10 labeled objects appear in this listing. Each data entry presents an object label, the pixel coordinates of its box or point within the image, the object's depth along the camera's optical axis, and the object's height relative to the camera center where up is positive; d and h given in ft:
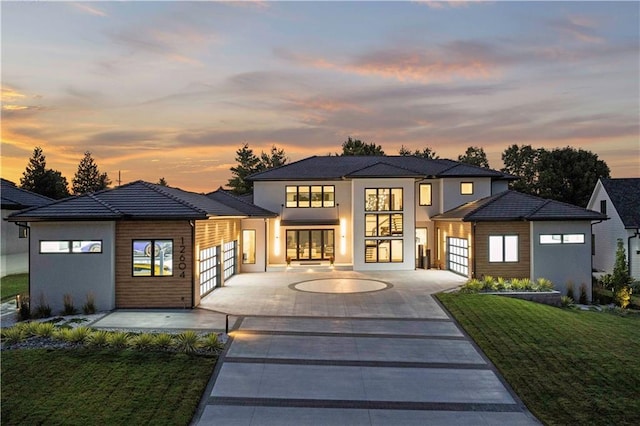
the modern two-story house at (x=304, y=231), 53.42 -1.47
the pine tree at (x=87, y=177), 262.06 +26.43
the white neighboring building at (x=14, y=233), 104.32 -2.26
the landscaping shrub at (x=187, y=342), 37.90 -10.06
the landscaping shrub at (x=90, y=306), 51.69 -9.37
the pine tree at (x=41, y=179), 203.41 +20.22
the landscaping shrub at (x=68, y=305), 51.75 -9.32
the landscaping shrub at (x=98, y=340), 38.45 -9.79
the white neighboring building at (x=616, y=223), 91.18 -0.62
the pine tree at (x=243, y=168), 186.86 +23.25
